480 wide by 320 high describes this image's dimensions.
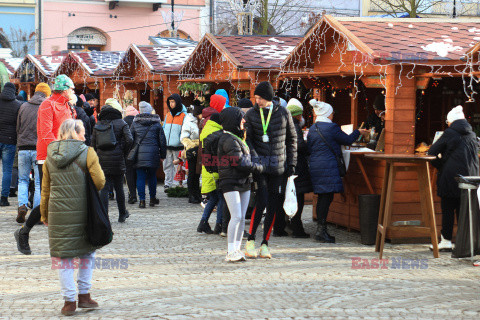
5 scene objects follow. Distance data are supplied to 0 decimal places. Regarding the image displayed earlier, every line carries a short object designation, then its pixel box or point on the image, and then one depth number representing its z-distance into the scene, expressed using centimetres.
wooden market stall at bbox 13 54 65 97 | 2389
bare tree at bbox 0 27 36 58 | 3938
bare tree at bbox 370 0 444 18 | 3490
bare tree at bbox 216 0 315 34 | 3897
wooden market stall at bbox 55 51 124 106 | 2052
